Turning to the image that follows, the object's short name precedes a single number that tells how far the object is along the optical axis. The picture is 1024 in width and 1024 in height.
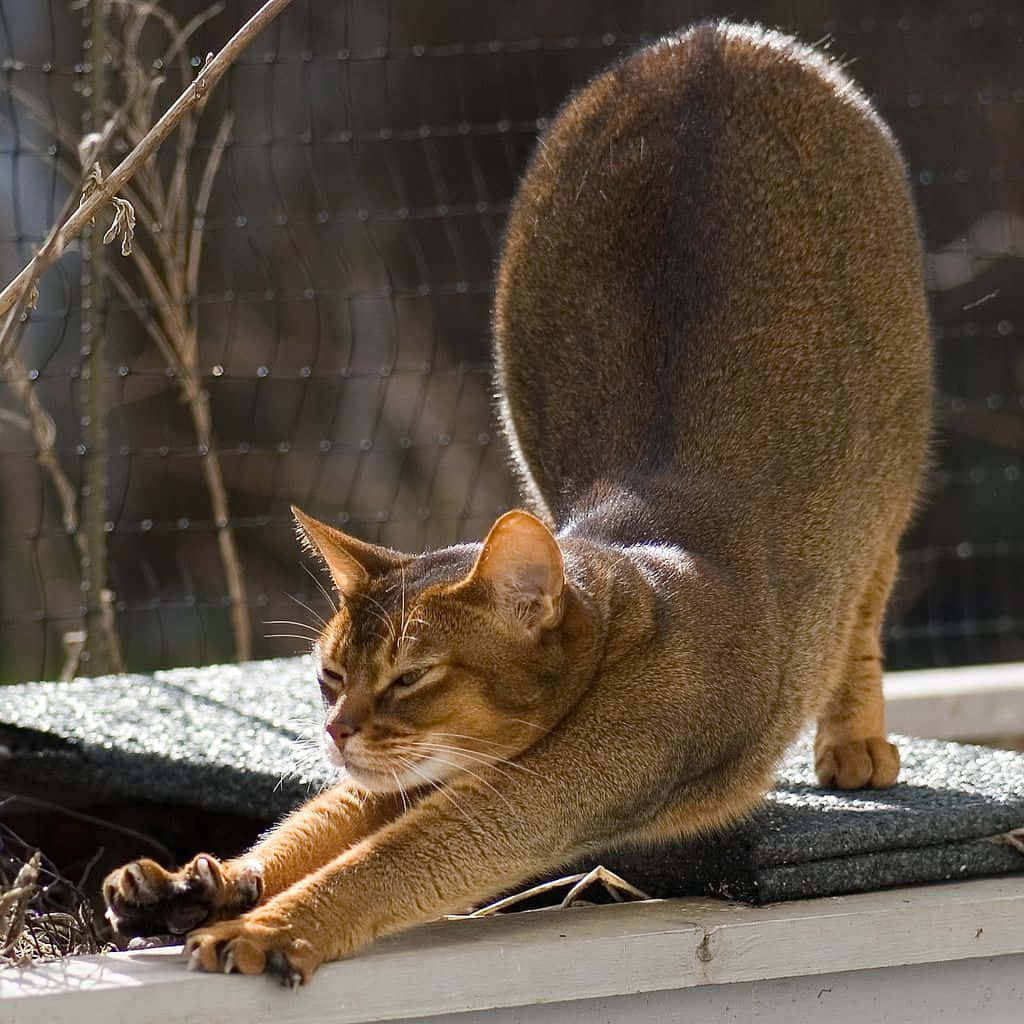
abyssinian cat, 4.50
